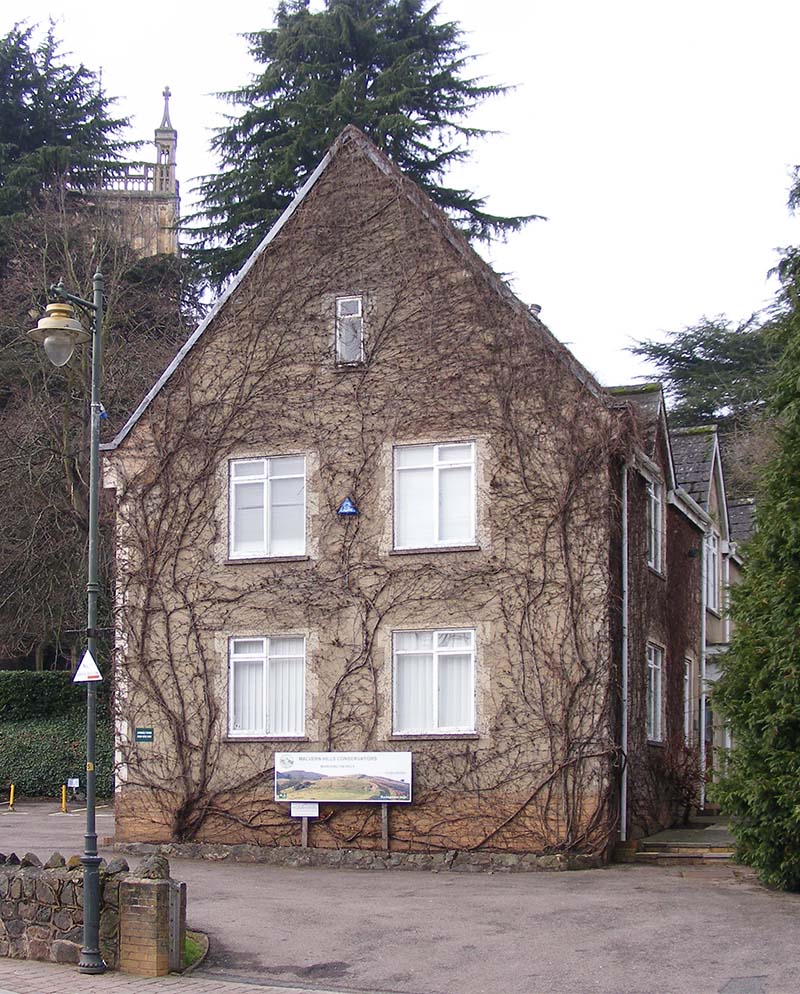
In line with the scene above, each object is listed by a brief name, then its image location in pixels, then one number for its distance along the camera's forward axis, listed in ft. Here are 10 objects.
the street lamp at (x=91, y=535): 46.01
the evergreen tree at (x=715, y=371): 160.66
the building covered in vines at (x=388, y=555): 70.90
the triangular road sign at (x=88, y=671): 48.24
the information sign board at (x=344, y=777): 72.02
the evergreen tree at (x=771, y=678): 56.85
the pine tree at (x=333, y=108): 130.11
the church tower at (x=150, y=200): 135.23
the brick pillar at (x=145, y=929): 45.80
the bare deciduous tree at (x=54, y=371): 116.47
